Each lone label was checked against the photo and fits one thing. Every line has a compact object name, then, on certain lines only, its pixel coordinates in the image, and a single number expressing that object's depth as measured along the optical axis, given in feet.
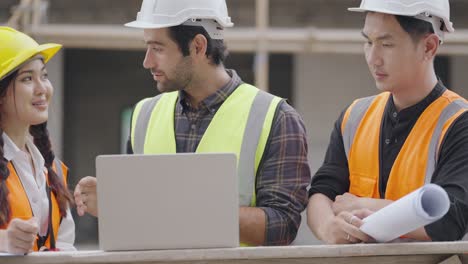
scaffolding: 43.33
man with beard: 14.26
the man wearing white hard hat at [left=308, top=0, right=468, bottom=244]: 13.16
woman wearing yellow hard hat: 13.72
